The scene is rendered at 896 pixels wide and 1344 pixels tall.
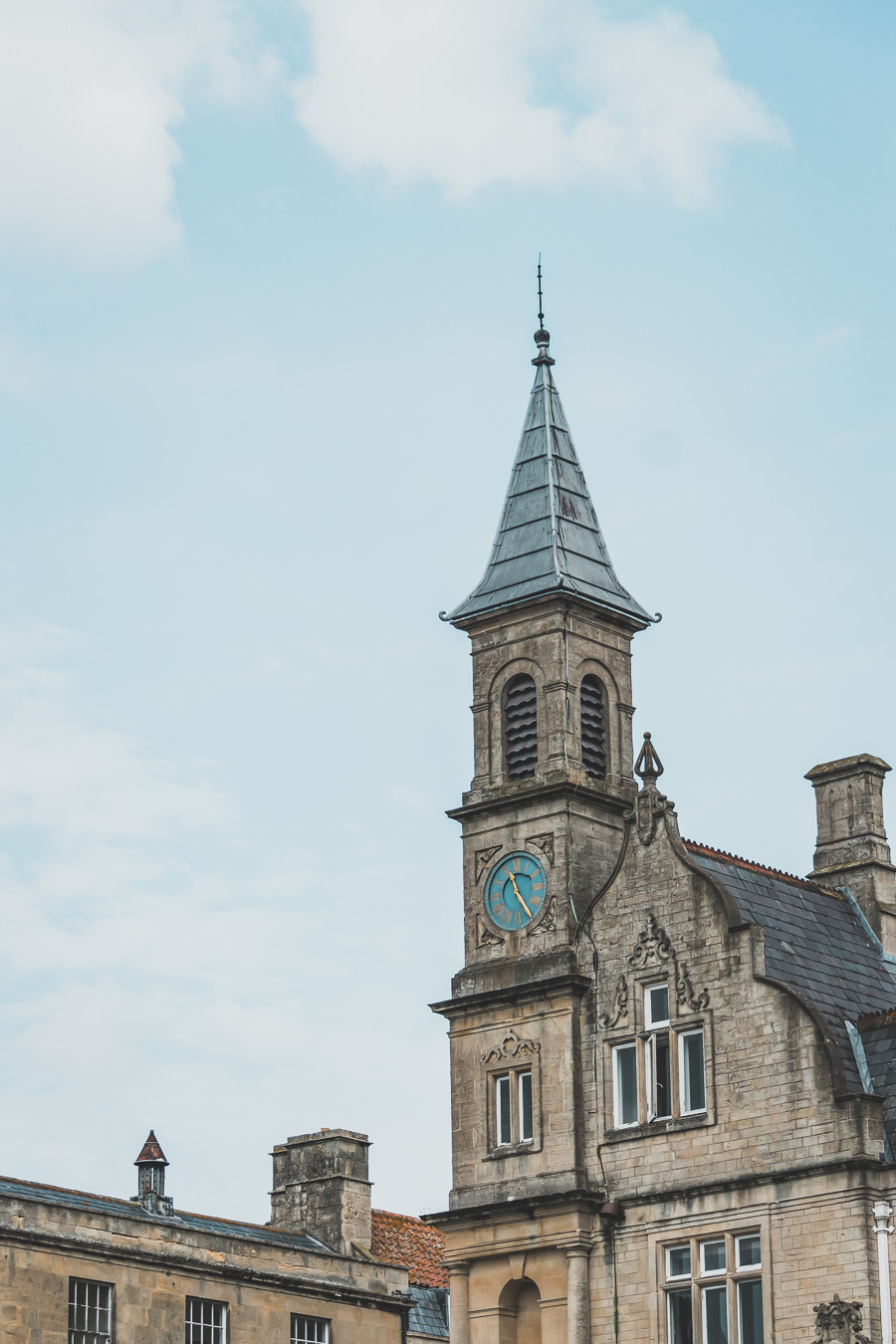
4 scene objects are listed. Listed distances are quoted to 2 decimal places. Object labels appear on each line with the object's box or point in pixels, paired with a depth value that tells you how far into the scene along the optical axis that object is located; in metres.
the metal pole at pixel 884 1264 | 44.81
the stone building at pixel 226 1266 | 51.91
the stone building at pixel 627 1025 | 46.59
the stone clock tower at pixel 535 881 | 50.09
